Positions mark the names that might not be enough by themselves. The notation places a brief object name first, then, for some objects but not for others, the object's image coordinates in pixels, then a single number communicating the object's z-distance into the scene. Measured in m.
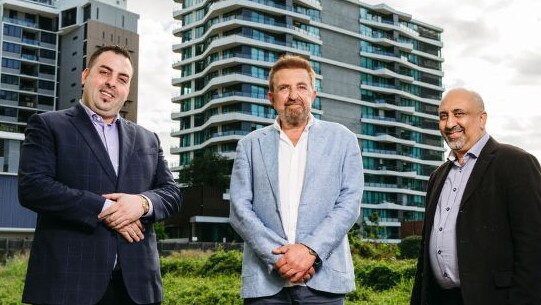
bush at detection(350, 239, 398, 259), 18.03
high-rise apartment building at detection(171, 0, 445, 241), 69.81
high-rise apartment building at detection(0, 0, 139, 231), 78.62
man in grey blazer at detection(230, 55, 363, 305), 3.60
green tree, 61.09
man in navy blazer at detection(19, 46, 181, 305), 3.48
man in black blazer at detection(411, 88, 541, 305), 3.75
